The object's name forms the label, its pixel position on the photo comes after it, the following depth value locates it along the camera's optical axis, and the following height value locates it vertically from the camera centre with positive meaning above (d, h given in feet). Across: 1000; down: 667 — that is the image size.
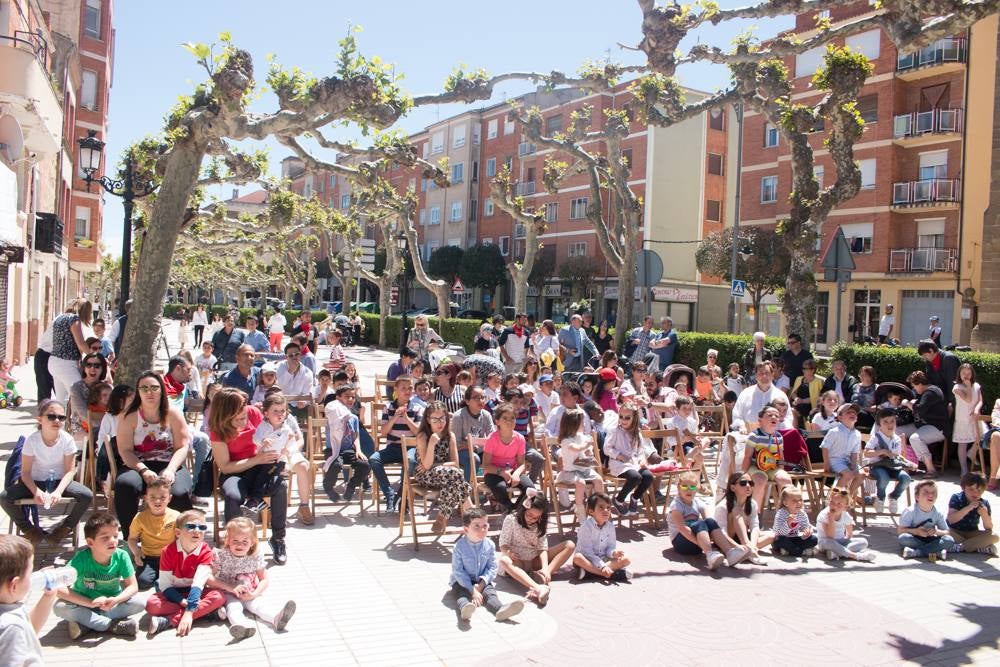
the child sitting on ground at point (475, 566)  19.58 -5.95
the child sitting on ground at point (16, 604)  11.46 -4.36
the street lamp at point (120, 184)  52.70 +8.04
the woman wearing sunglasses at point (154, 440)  21.97 -3.62
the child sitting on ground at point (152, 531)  19.30 -5.25
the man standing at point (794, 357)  41.42 -1.32
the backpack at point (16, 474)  21.07 -4.41
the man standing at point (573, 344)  49.21 -1.34
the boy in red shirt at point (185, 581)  17.69 -5.94
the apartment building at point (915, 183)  104.94 +20.29
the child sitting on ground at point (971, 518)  25.55 -5.59
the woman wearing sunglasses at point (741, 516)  24.40 -5.54
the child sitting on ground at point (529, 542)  21.65 -5.78
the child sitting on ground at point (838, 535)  24.91 -6.12
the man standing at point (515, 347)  49.88 -1.65
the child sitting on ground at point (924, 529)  25.17 -5.89
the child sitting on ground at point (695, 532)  23.61 -5.93
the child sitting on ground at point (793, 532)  25.02 -6.05
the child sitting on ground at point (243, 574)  17.94 -5.87
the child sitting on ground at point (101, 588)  16.81 -5.83
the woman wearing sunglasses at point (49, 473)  20.90 -4.40
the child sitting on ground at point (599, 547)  21.85 -5.97
